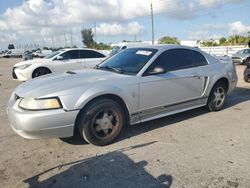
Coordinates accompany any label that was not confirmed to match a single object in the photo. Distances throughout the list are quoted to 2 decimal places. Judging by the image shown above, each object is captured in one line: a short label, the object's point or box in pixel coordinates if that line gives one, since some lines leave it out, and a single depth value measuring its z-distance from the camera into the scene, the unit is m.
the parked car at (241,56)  14.76
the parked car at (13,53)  41.32
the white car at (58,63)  7.77
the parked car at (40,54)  33.98
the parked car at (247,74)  7.29
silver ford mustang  2.74
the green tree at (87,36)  68.11
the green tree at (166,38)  57.50
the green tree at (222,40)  35.25
